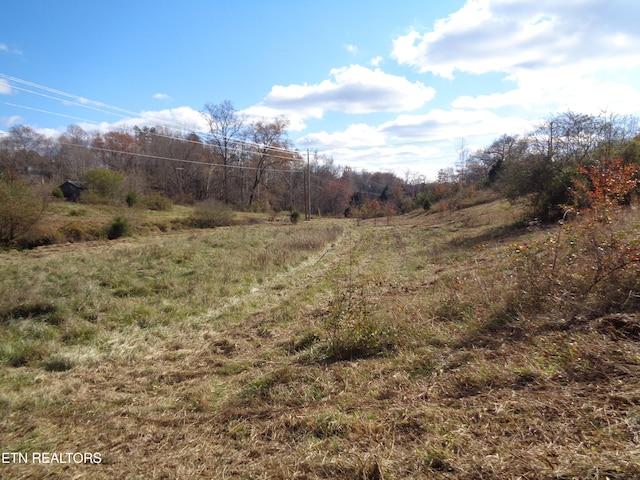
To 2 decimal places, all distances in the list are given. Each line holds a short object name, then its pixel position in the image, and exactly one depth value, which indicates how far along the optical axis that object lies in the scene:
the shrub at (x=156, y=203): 34.47
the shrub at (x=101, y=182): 32.09
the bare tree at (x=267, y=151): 55.66
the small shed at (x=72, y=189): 34.88
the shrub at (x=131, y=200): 32.28
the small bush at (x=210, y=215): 29.16
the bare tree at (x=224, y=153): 55.88
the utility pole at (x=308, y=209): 42.31
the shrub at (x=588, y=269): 4.18
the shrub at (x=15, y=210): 15.09
